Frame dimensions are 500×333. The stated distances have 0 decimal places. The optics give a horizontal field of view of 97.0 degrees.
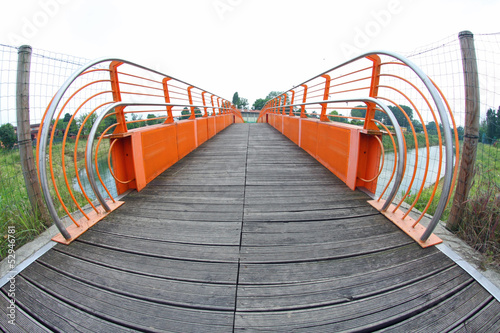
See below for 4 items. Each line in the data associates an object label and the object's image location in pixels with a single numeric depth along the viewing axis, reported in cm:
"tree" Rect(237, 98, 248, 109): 13727
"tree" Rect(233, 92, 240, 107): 12695
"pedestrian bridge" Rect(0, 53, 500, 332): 123
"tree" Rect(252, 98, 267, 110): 11668
